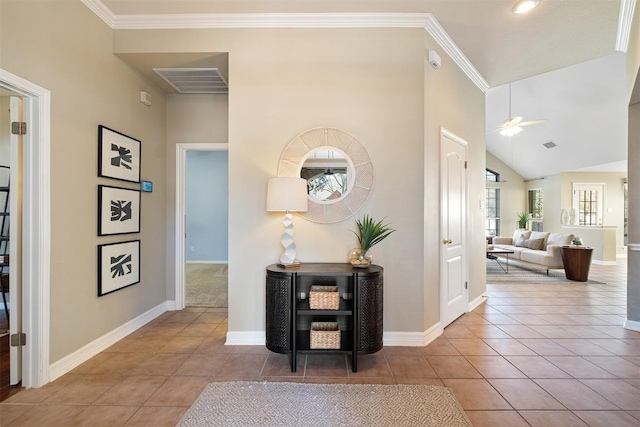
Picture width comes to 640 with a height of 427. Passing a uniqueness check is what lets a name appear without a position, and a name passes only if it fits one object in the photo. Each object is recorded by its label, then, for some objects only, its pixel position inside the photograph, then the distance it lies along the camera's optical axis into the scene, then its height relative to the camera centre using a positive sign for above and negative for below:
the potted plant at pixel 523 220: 9.15 -0.21
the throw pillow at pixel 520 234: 7.64 -0.55
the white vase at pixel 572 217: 7.97 -0.10
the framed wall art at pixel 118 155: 2.63 +0.53
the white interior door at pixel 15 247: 2.07 -0.25
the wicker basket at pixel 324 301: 2.31 -0.68
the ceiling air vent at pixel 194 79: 3.11 +1.45
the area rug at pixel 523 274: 5.47 -1.22
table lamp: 2.38 +0.14
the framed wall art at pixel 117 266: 2.62 -0.51
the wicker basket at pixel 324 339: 2.30 -0.97
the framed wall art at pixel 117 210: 2.63 +0.01
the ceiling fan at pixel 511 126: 5.16 +1.53
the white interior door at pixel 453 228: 3.05 -0.17
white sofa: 6.03 -0.79
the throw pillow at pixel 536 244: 6.89 -0.72
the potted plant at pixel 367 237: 2.55 -0.22
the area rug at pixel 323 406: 1.73 -1.20
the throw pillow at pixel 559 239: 6.07 -0.55
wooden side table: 5.36 -0.88
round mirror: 2.71 +0.39
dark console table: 2.29 -0.76
